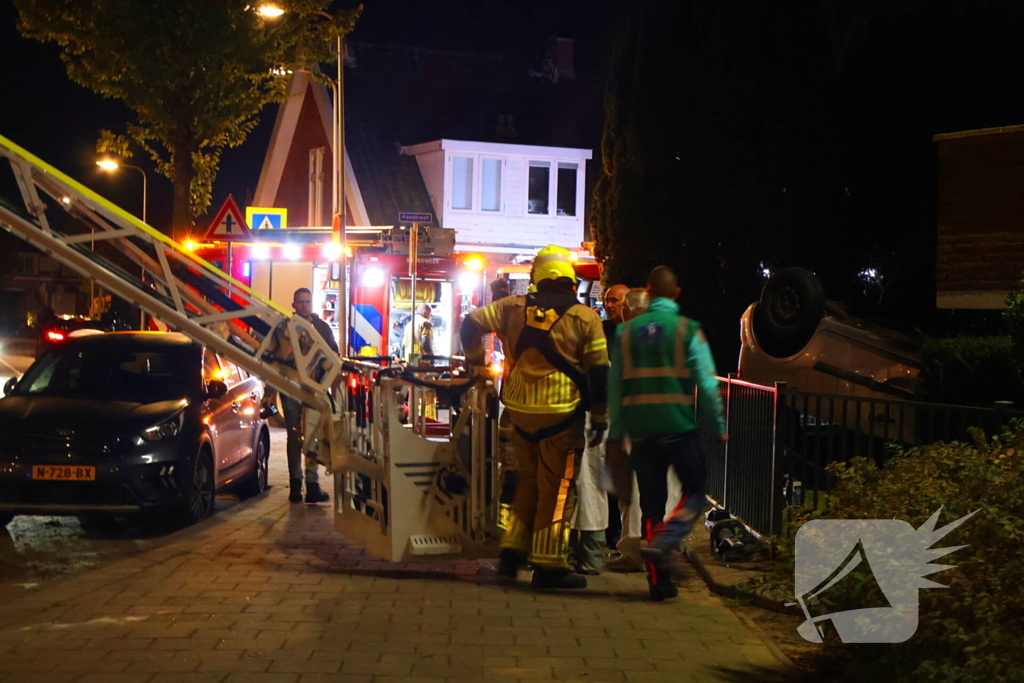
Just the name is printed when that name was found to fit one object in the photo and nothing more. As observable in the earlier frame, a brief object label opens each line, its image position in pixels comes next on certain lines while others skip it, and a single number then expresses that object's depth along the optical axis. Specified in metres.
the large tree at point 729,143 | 19.09
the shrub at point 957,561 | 4.48
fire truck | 7.09
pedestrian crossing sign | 21.23
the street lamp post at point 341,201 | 19.00
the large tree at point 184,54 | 18.44
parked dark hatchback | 8.30
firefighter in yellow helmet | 6.82
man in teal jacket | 6.59
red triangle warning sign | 16.88
